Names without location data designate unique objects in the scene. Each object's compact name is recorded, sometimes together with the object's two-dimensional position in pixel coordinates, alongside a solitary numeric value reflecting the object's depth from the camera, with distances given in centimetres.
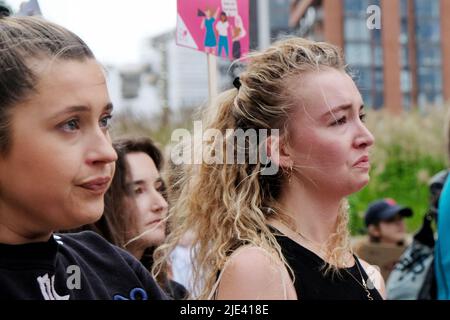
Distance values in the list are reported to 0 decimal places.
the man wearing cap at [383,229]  412
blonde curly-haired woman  138
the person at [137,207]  213
